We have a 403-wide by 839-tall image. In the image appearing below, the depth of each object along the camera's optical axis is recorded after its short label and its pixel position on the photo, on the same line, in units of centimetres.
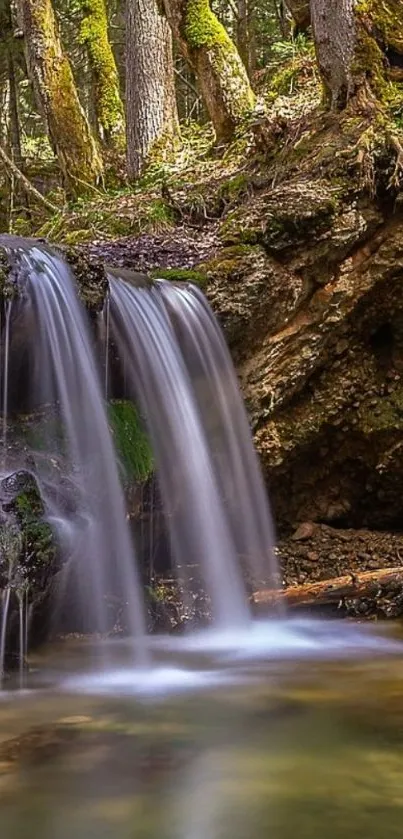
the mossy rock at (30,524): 423
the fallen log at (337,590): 613
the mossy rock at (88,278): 561
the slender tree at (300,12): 1167
